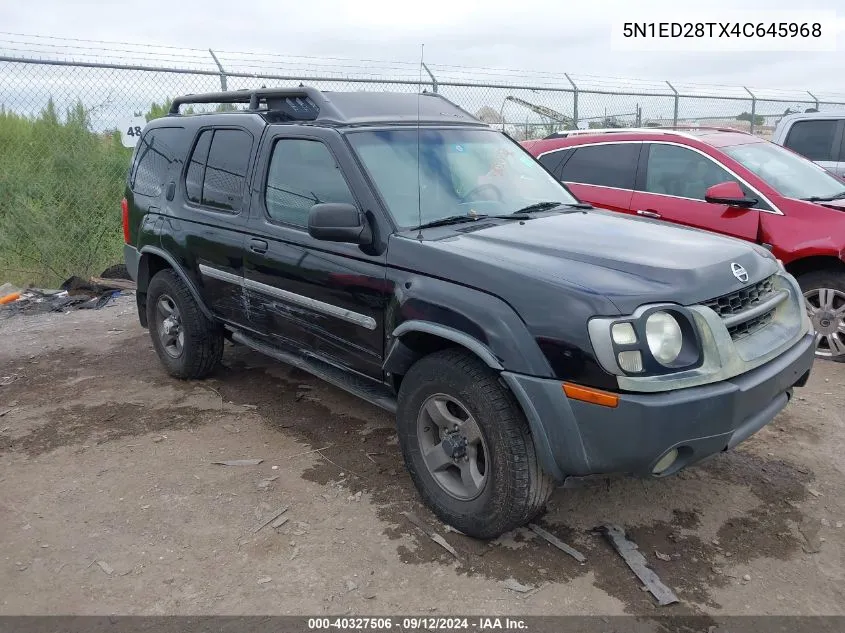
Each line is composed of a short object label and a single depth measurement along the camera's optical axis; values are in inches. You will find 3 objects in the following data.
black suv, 110.1
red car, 214.7
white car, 343.3
